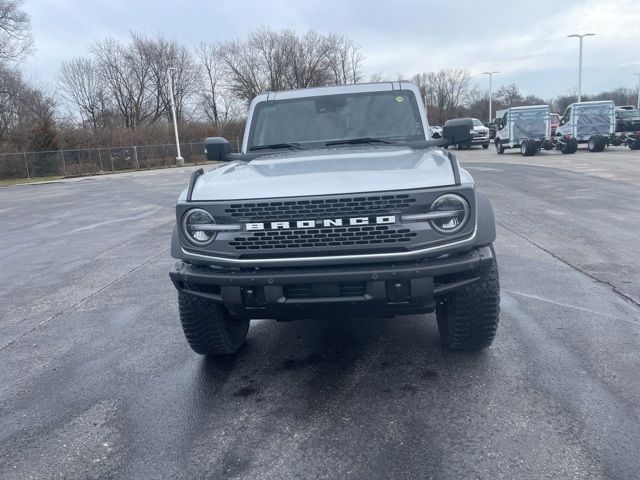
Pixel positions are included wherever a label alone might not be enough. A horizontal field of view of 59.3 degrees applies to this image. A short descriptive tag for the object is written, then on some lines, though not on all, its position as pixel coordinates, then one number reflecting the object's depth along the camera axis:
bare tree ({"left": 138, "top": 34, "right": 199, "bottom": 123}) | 63.06
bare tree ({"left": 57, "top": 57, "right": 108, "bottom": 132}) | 59.47
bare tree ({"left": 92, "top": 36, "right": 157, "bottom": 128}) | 61.44
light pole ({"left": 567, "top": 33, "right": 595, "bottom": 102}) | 44.42
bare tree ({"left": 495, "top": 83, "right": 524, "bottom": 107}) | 90.25
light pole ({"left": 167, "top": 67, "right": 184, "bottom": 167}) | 44.94
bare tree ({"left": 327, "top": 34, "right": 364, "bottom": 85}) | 63.97
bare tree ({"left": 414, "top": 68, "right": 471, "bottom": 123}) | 89.38
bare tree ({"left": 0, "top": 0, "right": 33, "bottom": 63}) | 40.75
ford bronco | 3.39
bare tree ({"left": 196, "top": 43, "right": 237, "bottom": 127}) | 65.19
